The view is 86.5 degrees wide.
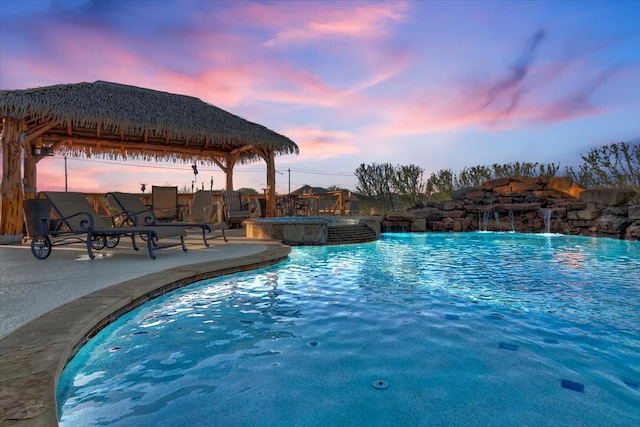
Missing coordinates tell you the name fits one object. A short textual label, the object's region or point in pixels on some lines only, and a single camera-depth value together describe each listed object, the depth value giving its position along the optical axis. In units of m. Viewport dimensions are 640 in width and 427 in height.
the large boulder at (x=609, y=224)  10.07
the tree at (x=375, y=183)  17.72
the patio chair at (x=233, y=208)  9.90
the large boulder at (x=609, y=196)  10.94
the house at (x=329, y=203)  14.68
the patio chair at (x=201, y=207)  9.91
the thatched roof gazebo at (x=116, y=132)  7.47
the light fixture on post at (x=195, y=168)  13.53
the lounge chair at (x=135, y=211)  6.25
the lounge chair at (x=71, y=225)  4.88
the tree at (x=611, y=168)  13.91
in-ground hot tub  8.02
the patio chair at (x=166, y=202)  9.40
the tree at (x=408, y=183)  17.80
